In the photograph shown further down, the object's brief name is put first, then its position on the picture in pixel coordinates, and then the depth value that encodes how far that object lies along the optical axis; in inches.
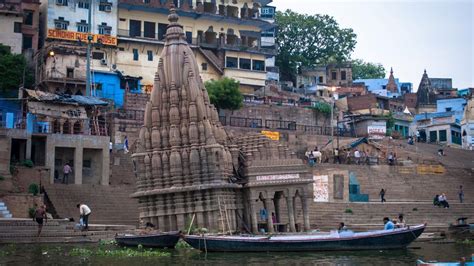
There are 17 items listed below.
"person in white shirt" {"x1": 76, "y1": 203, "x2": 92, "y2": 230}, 1106.7
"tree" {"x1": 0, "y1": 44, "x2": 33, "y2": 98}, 1814.7
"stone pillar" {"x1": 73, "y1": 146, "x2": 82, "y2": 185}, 1455.5
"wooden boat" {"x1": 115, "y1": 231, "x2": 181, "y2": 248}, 959.6
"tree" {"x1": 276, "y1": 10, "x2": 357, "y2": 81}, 2920.8
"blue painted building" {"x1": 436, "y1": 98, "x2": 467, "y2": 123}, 2690.9
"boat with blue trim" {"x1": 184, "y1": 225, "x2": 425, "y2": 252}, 919.0
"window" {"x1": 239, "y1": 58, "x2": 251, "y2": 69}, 2324.1
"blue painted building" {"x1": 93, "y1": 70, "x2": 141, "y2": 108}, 1987.0
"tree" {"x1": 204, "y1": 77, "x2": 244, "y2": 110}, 2007.9
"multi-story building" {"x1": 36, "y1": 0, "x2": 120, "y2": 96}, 1866.4
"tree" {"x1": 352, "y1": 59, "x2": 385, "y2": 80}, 3442.4
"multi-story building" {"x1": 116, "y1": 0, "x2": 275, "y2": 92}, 2146.9
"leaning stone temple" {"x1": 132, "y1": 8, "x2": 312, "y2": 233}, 1053.2
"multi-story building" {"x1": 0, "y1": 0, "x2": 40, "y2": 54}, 1964.8
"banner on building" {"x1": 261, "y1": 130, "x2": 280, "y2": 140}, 2001.7
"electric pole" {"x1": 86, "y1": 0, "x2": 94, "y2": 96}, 1757.1
